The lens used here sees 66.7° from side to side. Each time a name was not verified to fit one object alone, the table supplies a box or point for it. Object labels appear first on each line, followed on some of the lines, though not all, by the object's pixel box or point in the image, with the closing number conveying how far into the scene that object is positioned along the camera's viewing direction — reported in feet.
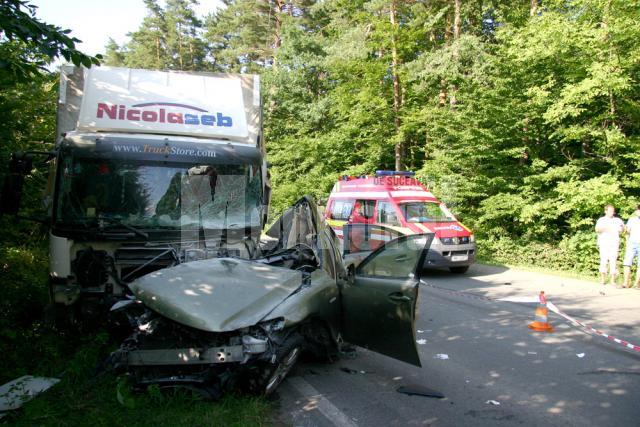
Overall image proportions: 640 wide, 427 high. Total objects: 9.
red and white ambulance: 38.34
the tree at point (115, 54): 169.37
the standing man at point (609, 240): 36.56
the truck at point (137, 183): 17.71
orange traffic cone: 22.30
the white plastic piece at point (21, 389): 13.29
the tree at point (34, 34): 13.47
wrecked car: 12.78
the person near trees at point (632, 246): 34.63
